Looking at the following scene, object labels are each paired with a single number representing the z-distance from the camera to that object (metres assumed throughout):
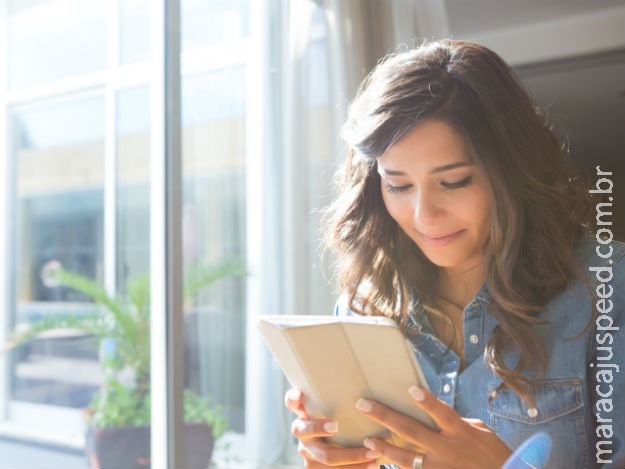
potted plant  1.92
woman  0.82
